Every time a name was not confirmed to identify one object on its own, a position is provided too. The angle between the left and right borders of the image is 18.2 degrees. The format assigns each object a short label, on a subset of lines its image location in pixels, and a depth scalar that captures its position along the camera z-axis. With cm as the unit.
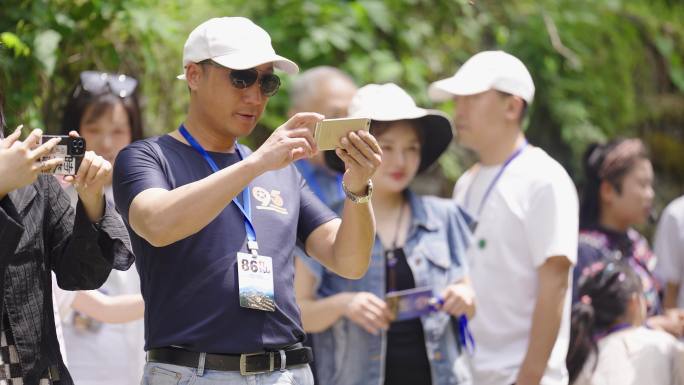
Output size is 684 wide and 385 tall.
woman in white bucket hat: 897
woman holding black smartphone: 598
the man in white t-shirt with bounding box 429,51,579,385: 916
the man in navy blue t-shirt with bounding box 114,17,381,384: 620
